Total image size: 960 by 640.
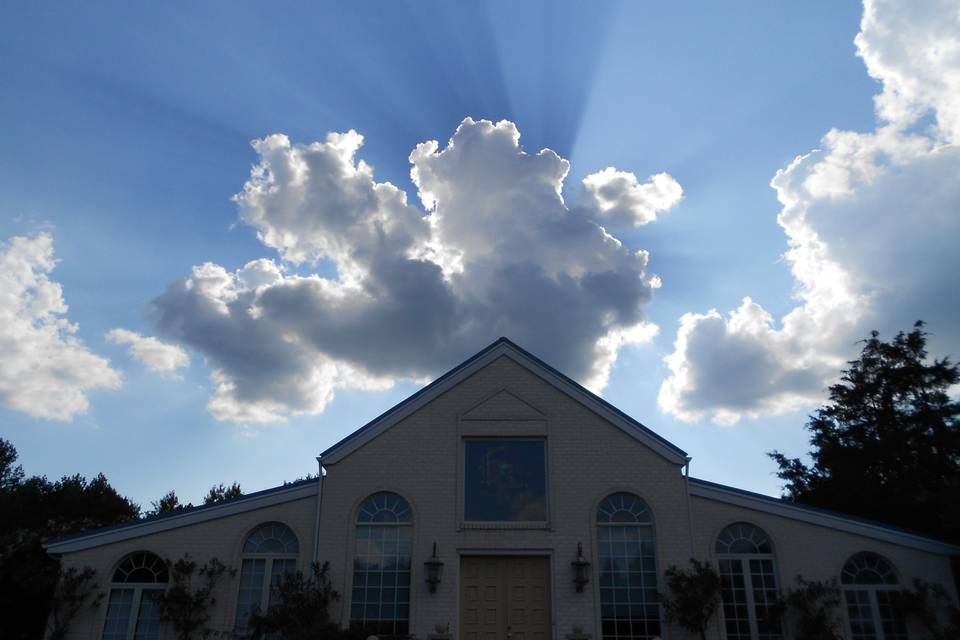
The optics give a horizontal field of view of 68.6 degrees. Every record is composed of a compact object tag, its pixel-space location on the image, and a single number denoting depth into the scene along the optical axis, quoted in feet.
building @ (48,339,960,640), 53.67
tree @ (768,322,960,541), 80.18
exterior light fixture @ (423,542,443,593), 53.78
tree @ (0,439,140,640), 57.11
